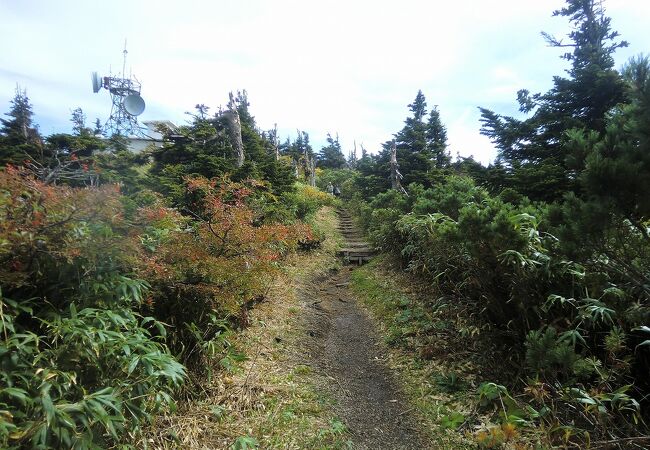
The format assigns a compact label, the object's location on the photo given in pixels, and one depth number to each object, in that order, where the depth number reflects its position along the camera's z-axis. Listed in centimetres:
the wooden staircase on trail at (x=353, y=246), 1214
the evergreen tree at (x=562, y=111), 690
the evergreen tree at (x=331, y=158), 5008
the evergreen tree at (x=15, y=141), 843
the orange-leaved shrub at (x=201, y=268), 334
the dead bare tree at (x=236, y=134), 1004
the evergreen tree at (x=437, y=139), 2061
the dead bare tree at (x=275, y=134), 3216
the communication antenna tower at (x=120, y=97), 1539
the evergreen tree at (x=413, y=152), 1752
